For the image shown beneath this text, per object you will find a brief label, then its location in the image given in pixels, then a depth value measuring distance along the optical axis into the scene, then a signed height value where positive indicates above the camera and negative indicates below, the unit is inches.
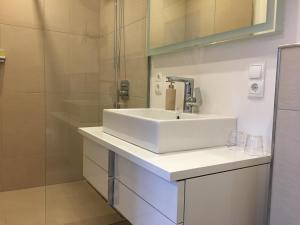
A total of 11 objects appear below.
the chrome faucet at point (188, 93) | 51.4 -0.9
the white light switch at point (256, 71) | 39.5 +3.1
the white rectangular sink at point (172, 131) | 36.0 -6.7
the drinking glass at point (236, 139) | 41.9 -8.3
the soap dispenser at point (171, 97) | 56.2 -1.9
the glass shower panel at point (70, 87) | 81.0 -0.2
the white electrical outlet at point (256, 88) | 39.6 +0.4
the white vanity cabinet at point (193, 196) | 29.2 -14.0
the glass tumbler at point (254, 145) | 37.7 -8.3
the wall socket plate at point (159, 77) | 64.7 +2.9
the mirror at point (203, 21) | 39.8 +13.1
